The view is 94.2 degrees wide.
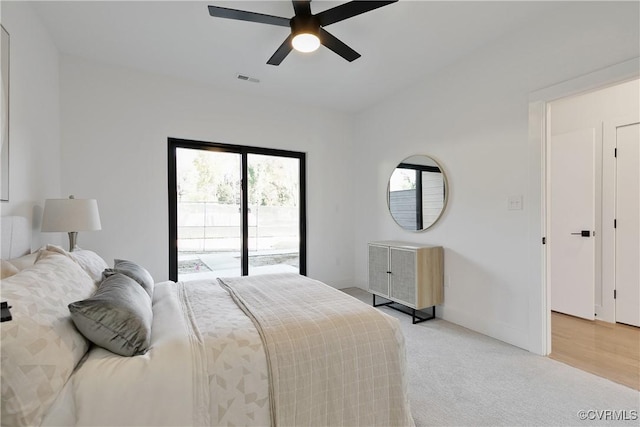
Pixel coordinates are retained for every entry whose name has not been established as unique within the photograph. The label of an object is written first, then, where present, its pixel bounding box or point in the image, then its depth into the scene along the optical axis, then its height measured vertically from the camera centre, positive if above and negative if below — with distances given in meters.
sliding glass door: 3.67 +0.02
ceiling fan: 1.90 +1.30
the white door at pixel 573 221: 3.23 -0.12
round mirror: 3.35 +0.22
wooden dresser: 3.12 -0.70
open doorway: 3.02 -0.07
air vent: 3.41 +1.57
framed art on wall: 1.70 +0.56
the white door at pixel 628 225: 3.00 -0.15
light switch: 2.61 +0.07
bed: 1.01 -0.58
